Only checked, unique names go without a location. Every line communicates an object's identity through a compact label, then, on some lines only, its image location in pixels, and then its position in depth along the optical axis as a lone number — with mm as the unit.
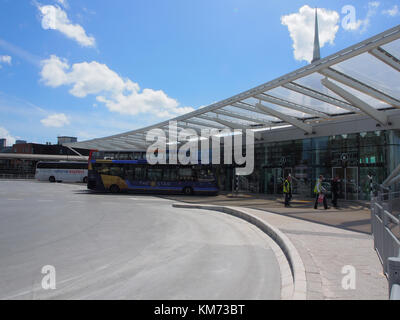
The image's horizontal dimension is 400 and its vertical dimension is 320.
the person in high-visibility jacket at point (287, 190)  15232
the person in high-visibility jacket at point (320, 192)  13783
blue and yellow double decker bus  23656
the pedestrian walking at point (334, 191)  15031
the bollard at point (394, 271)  2664
